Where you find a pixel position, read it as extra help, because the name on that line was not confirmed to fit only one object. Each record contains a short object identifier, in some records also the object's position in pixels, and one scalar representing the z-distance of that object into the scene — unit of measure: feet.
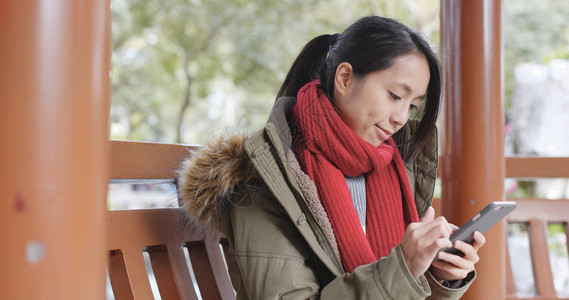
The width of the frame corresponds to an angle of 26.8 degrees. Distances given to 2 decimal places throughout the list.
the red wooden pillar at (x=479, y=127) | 8.31
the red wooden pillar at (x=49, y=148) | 4.80
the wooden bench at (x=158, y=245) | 6.89
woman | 6.57
